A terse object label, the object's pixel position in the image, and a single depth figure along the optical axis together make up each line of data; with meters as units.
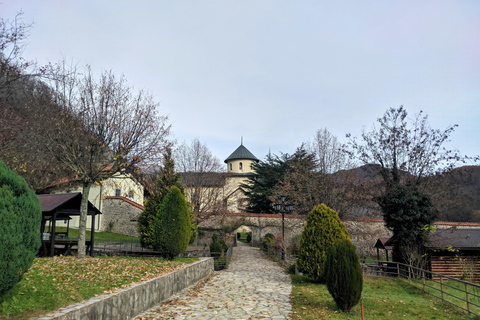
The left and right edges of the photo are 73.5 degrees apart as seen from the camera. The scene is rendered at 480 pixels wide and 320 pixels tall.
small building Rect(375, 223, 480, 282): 16.20
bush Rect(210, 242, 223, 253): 19.22
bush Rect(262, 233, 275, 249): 24.95
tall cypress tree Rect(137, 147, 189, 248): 18.58
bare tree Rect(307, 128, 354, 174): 25.00
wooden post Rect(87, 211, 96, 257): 15.10
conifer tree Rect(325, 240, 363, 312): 7.55
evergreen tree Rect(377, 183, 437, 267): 16.98
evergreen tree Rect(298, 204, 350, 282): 11.85
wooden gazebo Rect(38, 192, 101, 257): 13.88
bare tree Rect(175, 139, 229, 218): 29.50
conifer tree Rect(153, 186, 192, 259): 14.47
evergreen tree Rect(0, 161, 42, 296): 4.05
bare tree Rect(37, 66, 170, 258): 11.70
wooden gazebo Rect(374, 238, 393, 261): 21.33
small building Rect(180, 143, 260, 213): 29.31
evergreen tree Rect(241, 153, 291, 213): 38.97
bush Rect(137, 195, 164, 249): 18.66
